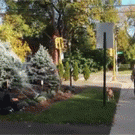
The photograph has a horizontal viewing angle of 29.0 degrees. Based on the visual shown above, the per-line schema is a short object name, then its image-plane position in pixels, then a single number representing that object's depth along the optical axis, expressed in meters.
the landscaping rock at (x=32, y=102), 9.59
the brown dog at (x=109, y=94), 11.42
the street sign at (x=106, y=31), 9.66
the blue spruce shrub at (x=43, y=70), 12.45
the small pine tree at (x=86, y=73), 21.65
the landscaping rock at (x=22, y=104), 8.95
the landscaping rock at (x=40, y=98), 10.32
